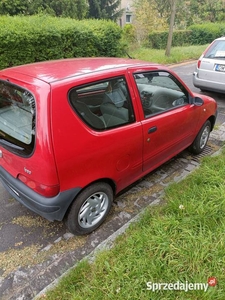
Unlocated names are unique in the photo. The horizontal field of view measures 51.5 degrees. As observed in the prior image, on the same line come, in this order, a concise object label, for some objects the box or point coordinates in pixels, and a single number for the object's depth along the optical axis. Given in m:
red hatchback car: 1.89
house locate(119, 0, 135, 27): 27.00
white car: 5.76
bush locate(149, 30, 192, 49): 17.16
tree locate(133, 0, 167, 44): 16.97
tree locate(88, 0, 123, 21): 19.81
